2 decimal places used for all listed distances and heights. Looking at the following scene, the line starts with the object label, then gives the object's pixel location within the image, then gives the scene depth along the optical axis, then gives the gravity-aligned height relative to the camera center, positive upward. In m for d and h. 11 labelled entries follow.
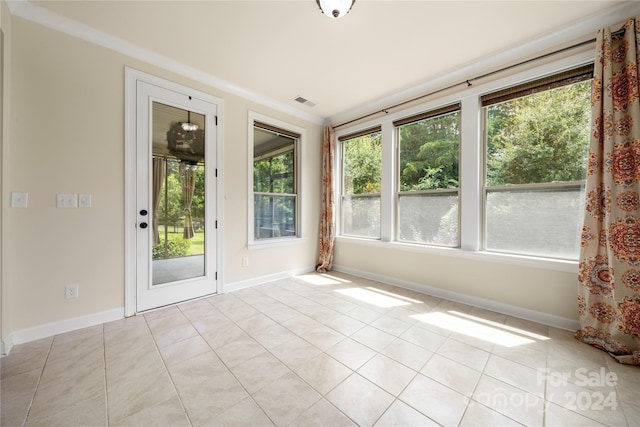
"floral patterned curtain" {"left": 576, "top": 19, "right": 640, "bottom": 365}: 1.90 +0.05
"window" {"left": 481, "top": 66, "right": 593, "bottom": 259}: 2.35 +0.51
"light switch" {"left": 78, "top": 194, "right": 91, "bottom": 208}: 2.29 +0.11
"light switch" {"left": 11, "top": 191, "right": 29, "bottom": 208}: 2.00 +0.11
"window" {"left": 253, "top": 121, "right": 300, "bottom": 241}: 3.74 +0.49
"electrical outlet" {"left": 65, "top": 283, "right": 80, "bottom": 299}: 2.24 -0.72
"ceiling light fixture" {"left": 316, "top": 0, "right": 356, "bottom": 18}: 1.89 +1.61
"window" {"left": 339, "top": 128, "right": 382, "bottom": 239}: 3.99 +0.51
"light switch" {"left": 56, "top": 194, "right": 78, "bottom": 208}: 2.20 +0.10
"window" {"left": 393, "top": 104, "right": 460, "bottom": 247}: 3.13 +0.49
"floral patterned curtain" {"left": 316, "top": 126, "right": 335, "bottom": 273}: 4.37 +0.14
